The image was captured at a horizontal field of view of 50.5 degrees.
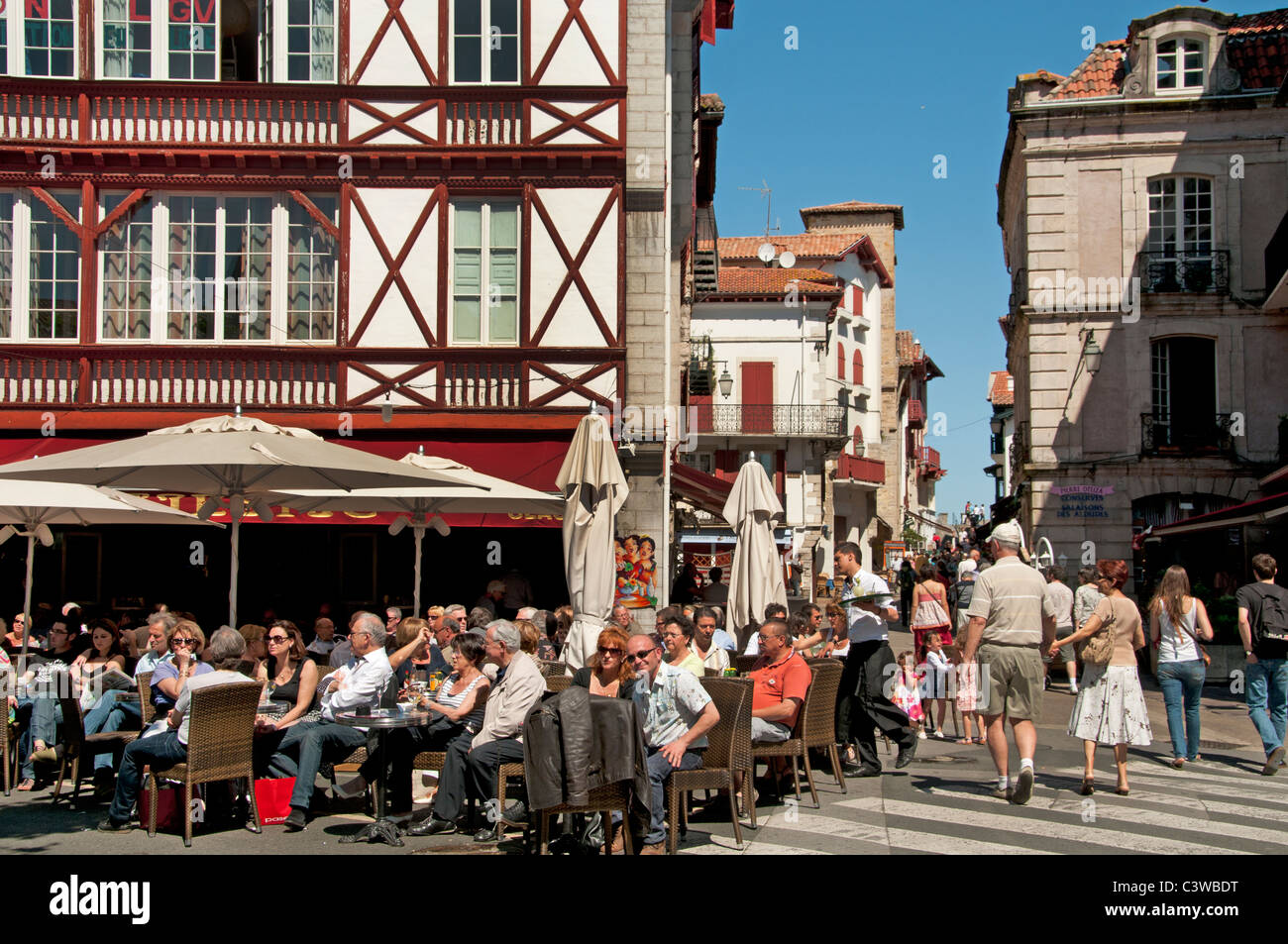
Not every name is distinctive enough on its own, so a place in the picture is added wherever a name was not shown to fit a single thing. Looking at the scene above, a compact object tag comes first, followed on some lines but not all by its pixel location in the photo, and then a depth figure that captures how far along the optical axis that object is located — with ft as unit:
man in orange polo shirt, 30.66
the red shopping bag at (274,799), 30.42
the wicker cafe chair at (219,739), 27.96
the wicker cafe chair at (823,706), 31.94
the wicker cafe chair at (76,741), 32.30
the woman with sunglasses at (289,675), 31.12
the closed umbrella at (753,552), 46.65
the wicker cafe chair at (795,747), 30.50
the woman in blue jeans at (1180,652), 39.34
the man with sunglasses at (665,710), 25.93
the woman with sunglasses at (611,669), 26.08
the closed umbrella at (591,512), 42.73
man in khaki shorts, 30.89
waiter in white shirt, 36.86
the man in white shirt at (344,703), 30.42
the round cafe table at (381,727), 27.96
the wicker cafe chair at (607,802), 23.94
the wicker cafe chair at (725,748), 26.86
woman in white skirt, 33.30
